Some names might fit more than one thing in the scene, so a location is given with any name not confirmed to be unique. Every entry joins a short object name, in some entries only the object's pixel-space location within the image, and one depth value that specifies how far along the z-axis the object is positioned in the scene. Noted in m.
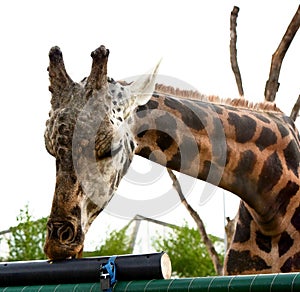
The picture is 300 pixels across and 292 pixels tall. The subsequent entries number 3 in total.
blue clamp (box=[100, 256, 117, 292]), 6.21
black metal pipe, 6.21
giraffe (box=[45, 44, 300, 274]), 8.43
